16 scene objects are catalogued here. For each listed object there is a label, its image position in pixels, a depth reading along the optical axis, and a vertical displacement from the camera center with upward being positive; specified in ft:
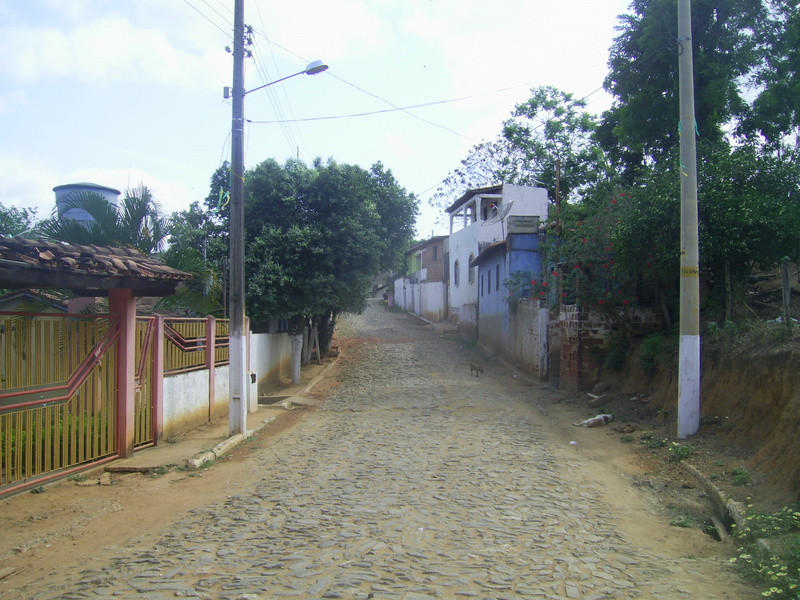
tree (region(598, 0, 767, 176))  51.01 +19.61
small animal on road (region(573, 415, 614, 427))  39.45 -7.46
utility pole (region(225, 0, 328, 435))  35.88 +3.13
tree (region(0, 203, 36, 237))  89.20 +11.32
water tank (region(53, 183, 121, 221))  49.03 +9.18
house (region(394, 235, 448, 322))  137.39 +4.37
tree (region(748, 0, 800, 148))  51.05 +18.35
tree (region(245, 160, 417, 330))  56.03 +5.45
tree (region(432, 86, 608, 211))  113.60 +28.47
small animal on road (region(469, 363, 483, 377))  66.24 -7.08
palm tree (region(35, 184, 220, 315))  36.65 +3.98
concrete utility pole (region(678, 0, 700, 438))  31.96 +2.23
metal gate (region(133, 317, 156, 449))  31.17 -4.21
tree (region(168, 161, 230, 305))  48.24 +6.01
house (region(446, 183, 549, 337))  102.92 +13.09
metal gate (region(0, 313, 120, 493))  22.24 -3.69
